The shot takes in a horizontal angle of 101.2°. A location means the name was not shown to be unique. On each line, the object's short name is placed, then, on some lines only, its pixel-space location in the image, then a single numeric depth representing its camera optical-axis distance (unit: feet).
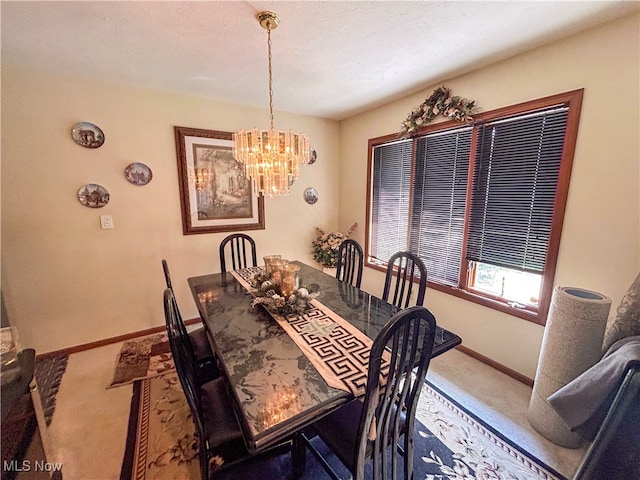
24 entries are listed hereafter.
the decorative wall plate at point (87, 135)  7.45
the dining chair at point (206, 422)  3.59
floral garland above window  7.23
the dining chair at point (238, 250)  8.28
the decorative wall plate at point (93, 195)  7.73
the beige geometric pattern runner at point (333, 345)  3.40
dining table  2.92
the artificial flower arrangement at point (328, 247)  11.60
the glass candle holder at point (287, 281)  5.40
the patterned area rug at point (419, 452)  4.54
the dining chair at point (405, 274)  5.67
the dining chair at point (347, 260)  7.77
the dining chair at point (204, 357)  5.76
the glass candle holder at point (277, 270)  5.49
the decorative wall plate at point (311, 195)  11.74
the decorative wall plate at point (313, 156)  11.59
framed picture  9.05
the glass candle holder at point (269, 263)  5.85
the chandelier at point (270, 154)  5.41
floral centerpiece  5.08
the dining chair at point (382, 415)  2.81
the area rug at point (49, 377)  6.01
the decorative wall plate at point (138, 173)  8.23
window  6.00
